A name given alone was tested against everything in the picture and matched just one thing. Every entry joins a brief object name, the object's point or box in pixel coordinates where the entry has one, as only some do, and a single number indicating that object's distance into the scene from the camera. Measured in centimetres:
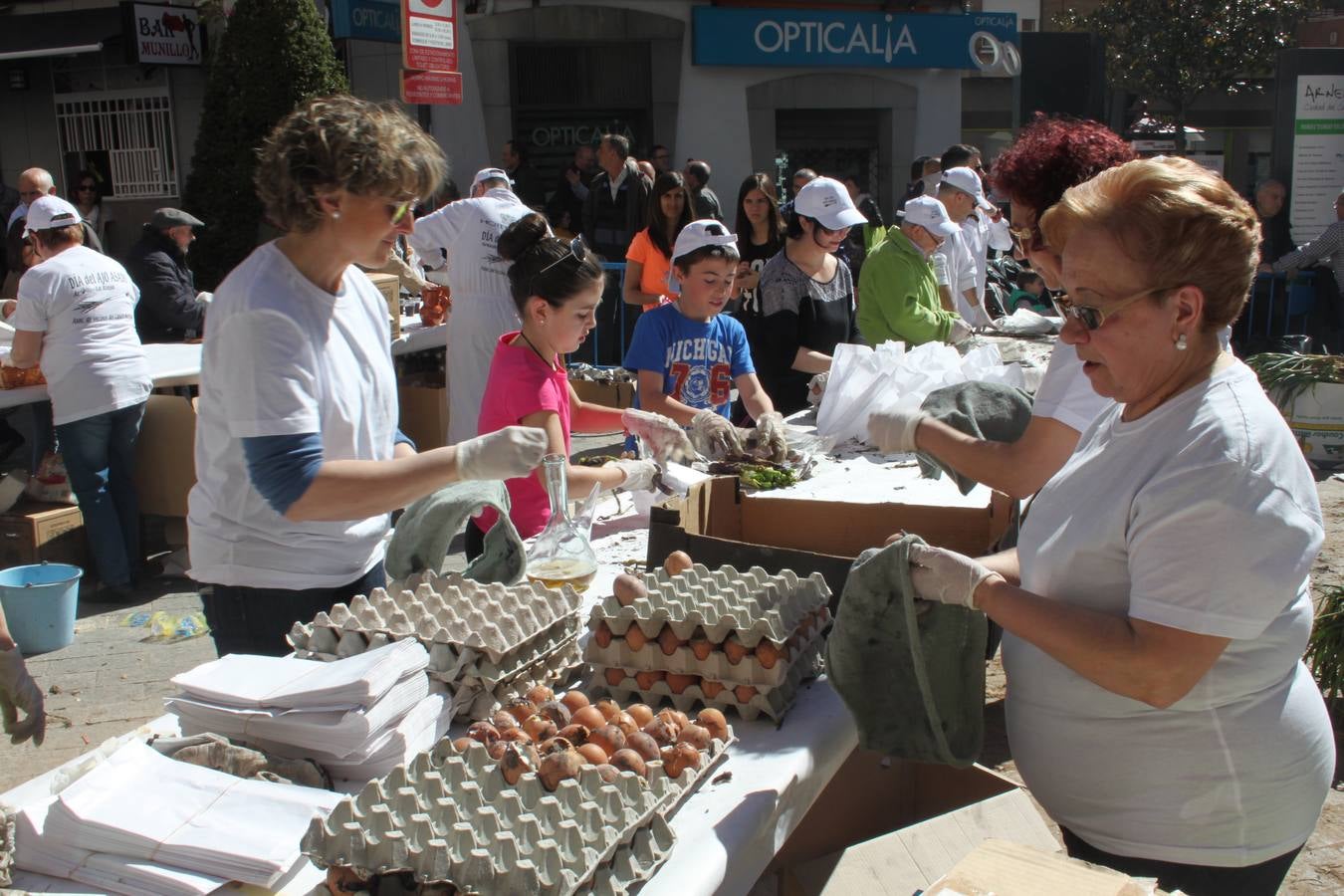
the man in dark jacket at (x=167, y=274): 705
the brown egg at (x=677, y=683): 213
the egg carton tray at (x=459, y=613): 206
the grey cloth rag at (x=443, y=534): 240
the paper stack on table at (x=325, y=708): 176
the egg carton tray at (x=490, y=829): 147
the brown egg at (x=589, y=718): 188
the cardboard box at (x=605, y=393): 743
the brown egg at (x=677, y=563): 242
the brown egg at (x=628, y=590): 218
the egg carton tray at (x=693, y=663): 207
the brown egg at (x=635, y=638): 213
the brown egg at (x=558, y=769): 167
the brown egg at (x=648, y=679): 215
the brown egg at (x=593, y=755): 176
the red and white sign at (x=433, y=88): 963
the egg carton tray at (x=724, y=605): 210
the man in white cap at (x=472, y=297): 602
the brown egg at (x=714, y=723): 195
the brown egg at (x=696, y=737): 188
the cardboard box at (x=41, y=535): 567
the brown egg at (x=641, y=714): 193
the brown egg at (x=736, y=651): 207
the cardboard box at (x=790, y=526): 260
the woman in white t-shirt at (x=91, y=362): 545
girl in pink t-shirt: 311
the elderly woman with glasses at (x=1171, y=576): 166
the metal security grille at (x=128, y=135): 1489
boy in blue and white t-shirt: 424
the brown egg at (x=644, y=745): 181
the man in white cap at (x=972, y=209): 755
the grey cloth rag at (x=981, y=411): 256
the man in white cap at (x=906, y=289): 575
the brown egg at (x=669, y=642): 212
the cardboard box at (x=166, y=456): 594
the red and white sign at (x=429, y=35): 943
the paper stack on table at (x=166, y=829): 152
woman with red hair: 230
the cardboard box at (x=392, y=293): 761
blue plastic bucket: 492
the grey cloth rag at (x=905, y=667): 202
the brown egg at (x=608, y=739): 182
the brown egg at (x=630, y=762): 175
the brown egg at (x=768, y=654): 206
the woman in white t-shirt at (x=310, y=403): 210
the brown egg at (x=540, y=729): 185
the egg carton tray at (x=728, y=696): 209
